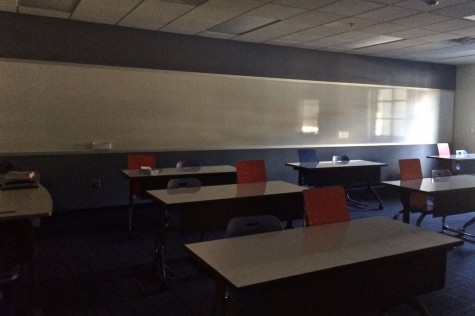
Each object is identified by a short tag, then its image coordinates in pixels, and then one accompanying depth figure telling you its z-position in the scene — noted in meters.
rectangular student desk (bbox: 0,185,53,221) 2.44
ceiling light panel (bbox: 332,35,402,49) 6.30
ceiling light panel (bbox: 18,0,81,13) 4.64
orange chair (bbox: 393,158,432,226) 4.43
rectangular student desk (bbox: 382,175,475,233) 4.13
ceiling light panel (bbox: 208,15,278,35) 5.31
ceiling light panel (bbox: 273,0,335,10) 4.40
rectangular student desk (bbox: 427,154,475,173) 7.54
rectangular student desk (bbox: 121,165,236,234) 4.70
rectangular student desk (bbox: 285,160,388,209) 5.98
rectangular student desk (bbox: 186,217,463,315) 1.76
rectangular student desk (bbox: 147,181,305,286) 3.27
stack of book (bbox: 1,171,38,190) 3.33
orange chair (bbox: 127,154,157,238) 5.32
